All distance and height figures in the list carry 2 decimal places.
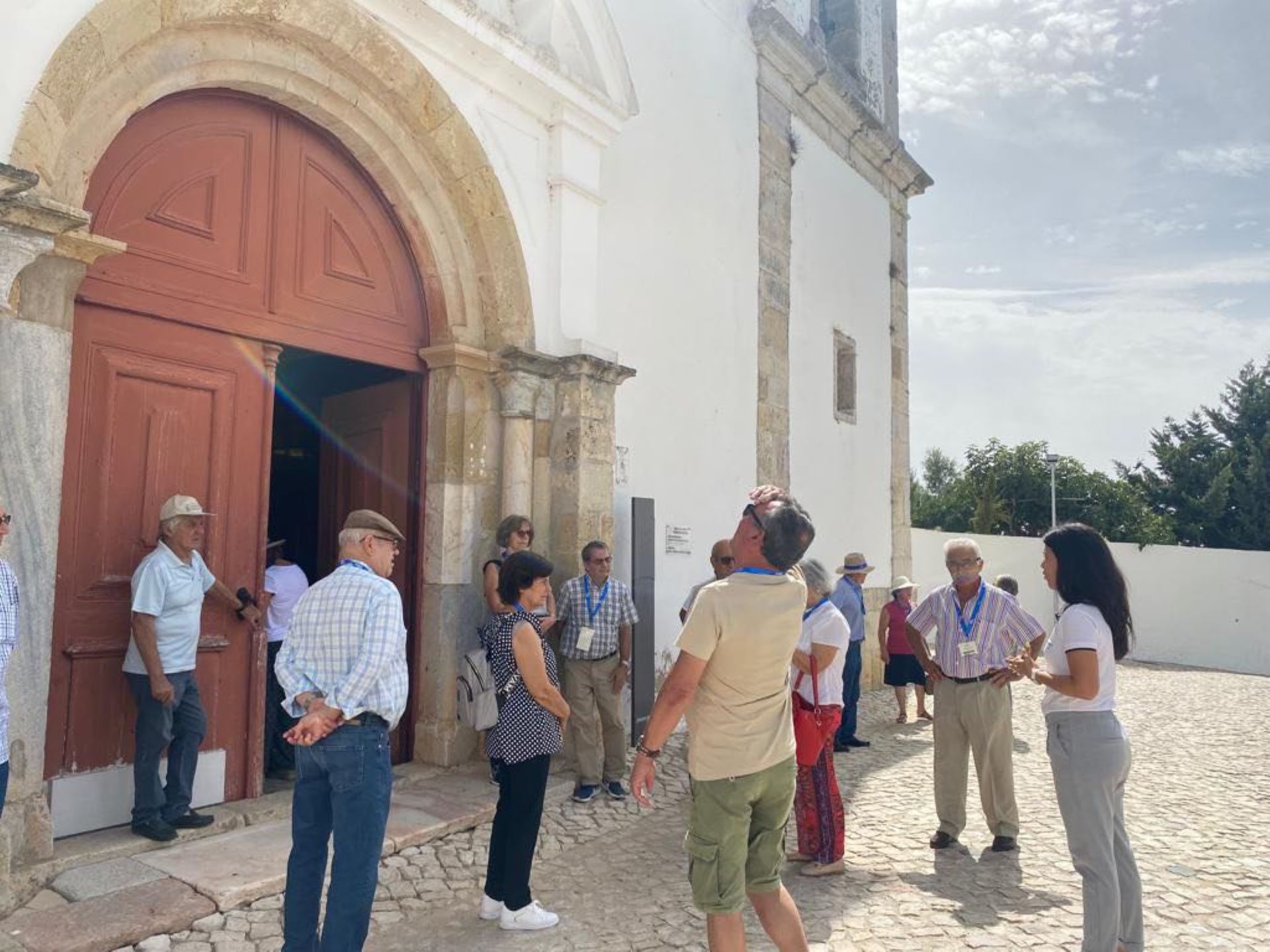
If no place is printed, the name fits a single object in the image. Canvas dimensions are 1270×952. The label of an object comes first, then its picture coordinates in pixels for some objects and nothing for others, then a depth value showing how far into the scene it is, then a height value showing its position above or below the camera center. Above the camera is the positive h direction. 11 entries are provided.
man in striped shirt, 4.41 -0.73
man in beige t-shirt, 2.69 -0.54
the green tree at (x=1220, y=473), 25.48 +2.28
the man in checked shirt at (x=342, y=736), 2.65 -0.58
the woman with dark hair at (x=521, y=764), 3.35 -0.83
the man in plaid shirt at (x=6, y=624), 2.79 -0.29
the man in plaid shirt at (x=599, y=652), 5.30 -0.65
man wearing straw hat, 6.96 -0.66
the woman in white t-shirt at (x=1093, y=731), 2.97 -0.61
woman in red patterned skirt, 3.98 -0.77
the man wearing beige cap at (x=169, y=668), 3.76 -0.56
